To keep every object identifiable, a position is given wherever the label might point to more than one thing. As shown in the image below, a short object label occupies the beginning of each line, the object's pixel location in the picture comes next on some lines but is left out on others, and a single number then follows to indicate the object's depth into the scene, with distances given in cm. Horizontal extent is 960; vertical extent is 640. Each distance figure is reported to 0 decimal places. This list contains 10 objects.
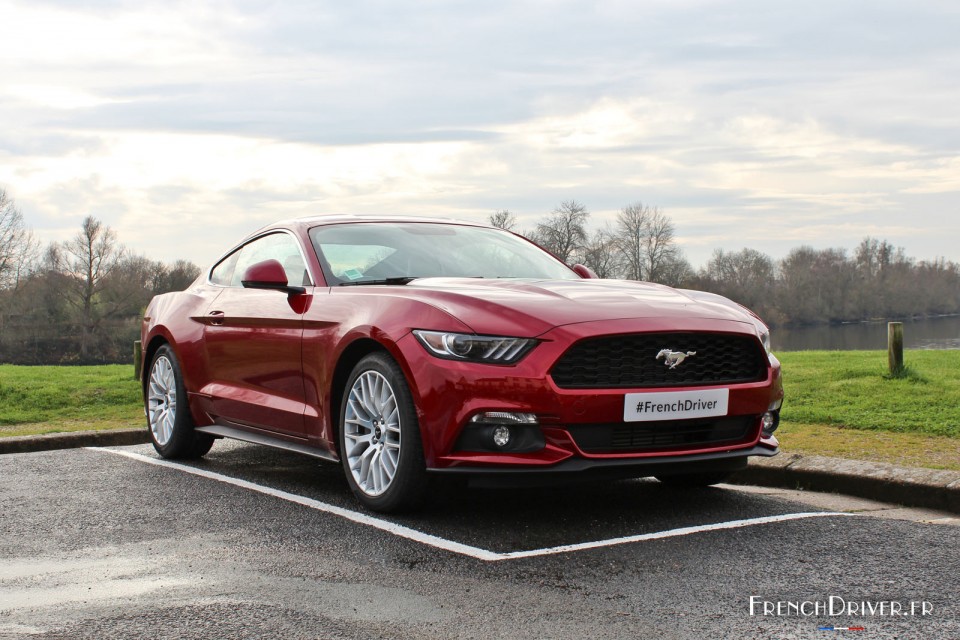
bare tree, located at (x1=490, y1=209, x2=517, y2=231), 7262
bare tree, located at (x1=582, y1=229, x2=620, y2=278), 7938
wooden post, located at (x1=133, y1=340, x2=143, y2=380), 1489
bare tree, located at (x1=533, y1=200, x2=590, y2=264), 7800
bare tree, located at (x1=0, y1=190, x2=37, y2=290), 6862
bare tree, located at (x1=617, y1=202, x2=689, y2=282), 8625
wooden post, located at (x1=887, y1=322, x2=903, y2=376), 1148
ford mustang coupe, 473
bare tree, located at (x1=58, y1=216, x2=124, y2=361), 8181
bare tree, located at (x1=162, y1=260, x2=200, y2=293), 7806
